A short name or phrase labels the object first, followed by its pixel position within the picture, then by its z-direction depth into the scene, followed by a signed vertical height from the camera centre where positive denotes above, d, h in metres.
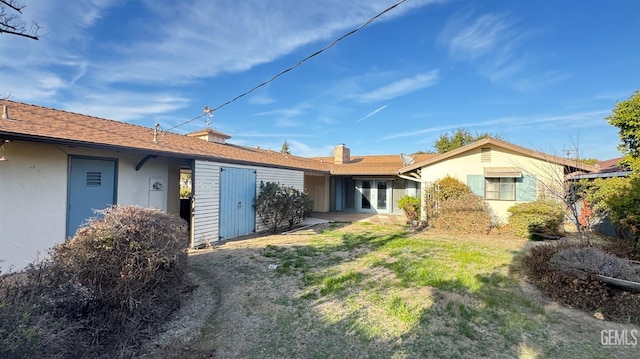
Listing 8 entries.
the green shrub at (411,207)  13.51 -0.98
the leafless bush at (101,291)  2.44 -1.19
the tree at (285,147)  45.94 +6.60
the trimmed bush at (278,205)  10.59 -0.74
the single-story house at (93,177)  5.16 +0.19
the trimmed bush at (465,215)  11.02 -1.09
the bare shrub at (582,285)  4.15 -1.60
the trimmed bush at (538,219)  9.95 -1.09
